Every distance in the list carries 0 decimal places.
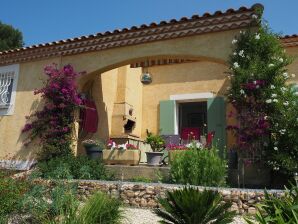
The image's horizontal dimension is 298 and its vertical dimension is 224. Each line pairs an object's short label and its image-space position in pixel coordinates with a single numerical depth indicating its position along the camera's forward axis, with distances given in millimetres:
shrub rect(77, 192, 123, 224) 4743
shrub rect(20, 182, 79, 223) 5043
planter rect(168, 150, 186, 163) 7439
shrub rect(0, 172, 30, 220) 5637
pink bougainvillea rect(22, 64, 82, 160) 9219
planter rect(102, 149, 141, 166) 8734
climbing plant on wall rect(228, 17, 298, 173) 6652
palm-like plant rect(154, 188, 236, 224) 4020
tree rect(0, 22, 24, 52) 26250
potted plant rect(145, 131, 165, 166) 9980
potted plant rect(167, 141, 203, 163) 7475
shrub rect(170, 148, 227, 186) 6668
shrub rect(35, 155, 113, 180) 7577
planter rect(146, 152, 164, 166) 8648
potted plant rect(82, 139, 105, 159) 9242
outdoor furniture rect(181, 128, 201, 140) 13668
